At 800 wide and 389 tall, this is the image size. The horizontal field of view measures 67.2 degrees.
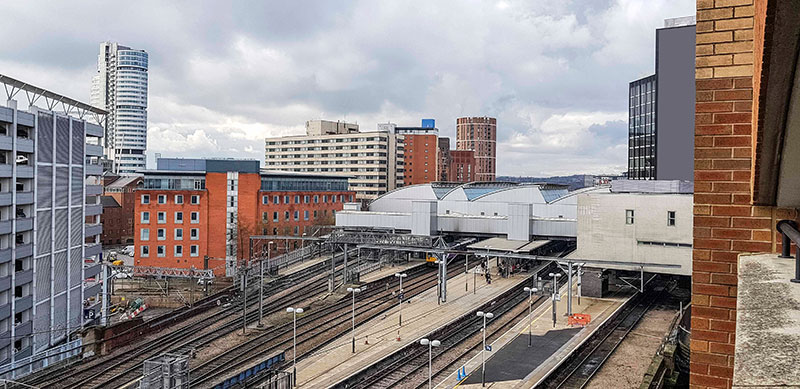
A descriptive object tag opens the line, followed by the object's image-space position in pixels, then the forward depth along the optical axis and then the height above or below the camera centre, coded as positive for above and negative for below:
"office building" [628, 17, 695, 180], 71.12 +11.62
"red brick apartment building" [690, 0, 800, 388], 5.18 +0.05
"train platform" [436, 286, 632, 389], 26.81 -8.09
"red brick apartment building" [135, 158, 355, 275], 65.25 -2.32
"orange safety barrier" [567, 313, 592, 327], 35.88 -7.38
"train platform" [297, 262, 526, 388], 28.37 -8.20
